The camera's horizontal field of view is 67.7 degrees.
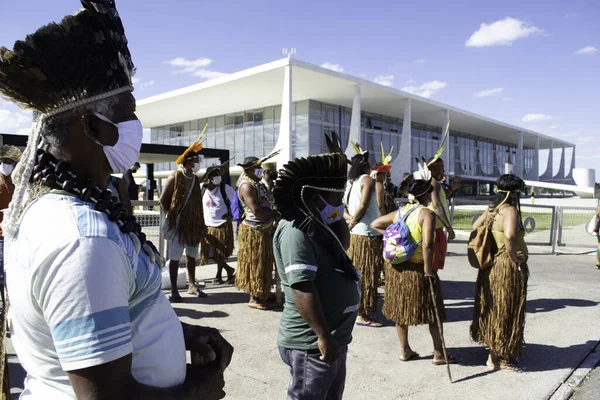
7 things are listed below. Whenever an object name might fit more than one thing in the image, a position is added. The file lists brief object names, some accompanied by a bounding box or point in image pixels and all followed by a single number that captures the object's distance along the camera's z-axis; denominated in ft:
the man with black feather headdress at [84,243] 3.38
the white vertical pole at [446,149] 123.91
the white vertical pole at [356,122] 95.04
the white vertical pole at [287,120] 81.41
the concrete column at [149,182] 60.44
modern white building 88.94
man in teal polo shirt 8.00
